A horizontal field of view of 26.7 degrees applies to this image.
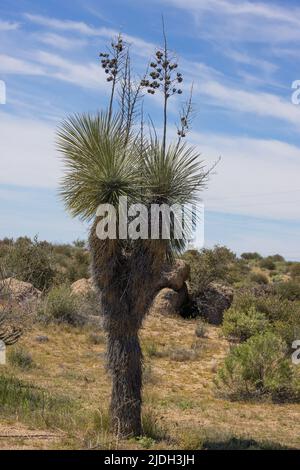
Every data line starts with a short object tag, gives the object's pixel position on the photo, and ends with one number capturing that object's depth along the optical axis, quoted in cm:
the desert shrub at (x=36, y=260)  2373
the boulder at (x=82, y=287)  2202
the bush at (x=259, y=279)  3741
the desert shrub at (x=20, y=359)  1426
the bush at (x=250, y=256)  5574
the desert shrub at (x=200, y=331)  1977
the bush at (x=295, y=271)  4212
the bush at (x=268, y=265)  4856
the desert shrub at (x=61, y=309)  1938
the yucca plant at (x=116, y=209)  788
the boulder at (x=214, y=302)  2328
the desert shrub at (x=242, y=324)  1919
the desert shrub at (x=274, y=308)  2073
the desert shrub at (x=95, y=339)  1808
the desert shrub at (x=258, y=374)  1309
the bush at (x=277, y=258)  5520
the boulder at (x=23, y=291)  1839
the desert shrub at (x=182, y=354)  1662
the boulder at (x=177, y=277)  2252
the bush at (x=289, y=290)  2964
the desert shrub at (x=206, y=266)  2386
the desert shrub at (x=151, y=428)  827
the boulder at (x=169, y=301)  2208
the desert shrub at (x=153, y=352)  1667
